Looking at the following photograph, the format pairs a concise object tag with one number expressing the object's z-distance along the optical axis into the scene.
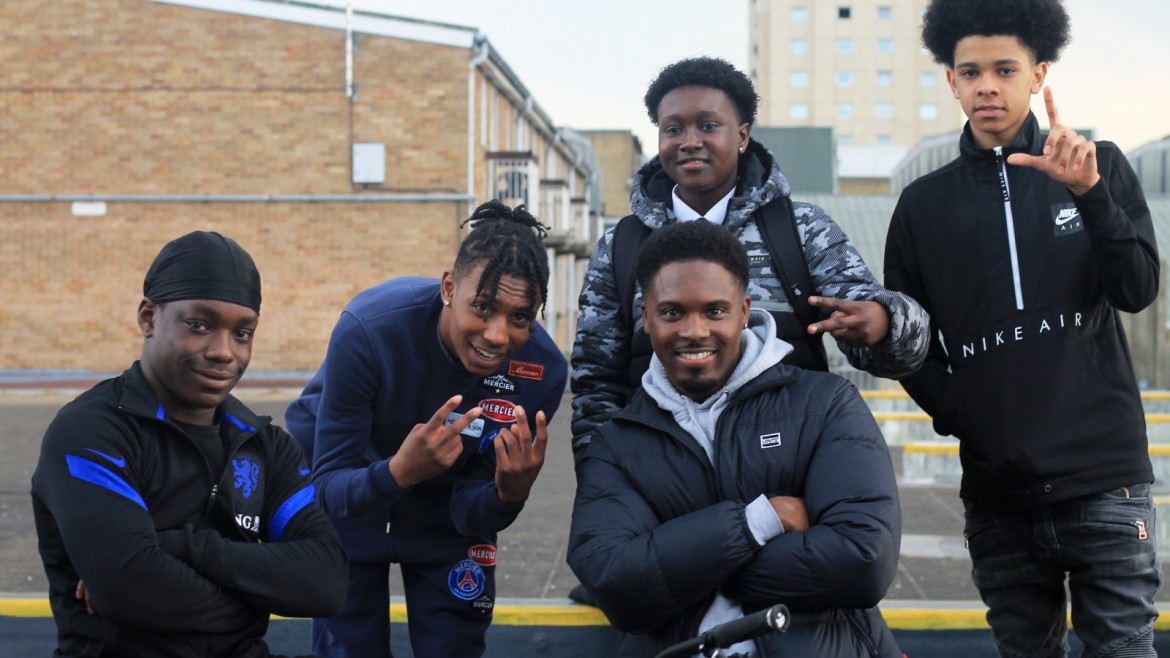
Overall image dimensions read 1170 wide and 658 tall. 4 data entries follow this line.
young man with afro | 2.90
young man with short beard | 2.61
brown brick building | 22.02
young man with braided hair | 3.15
